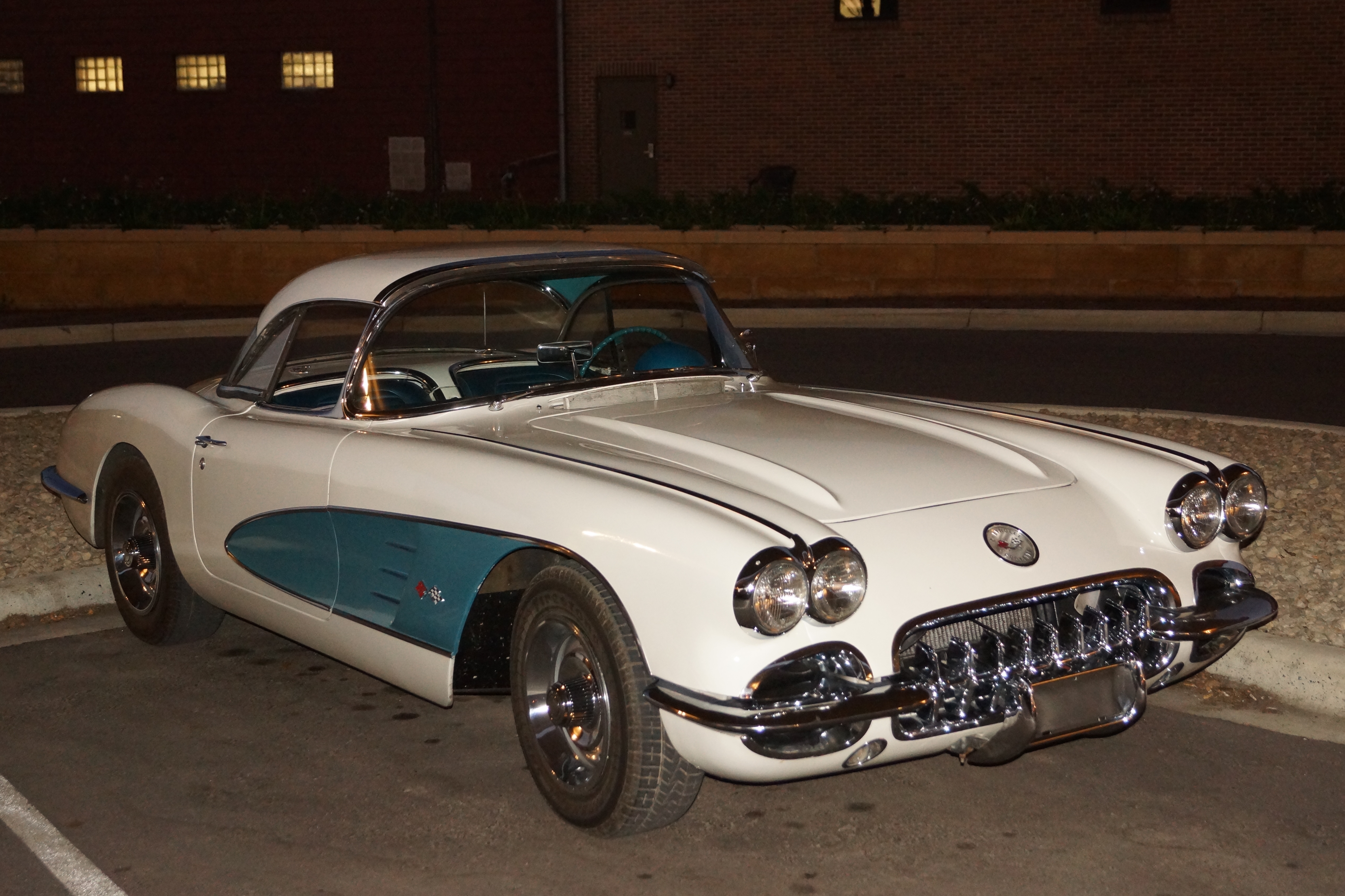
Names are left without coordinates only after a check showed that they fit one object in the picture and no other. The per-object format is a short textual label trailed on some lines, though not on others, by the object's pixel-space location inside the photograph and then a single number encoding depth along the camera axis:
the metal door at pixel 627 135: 26.36
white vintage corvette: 3.57
